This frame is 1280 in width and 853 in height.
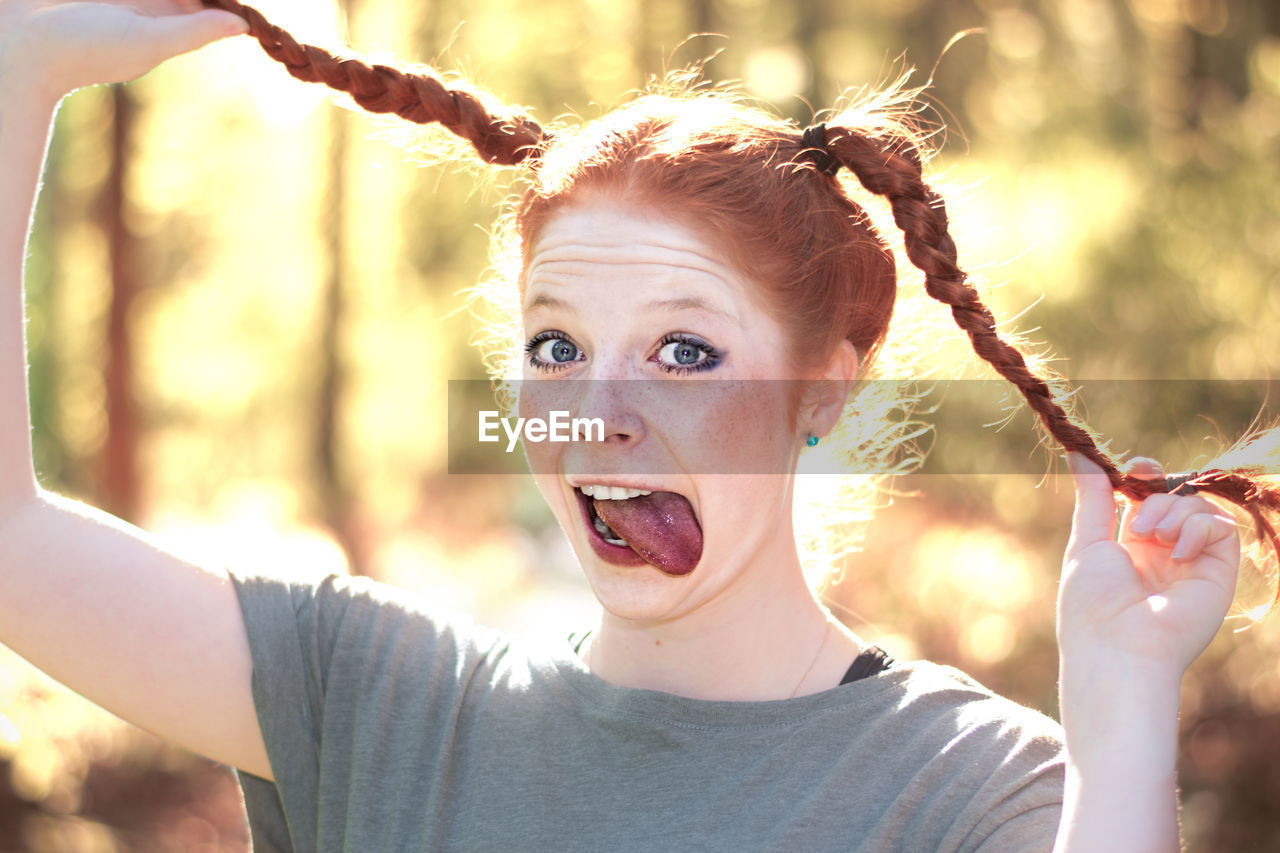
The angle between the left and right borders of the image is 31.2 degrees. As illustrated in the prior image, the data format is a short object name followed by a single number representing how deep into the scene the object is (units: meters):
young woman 1.00
